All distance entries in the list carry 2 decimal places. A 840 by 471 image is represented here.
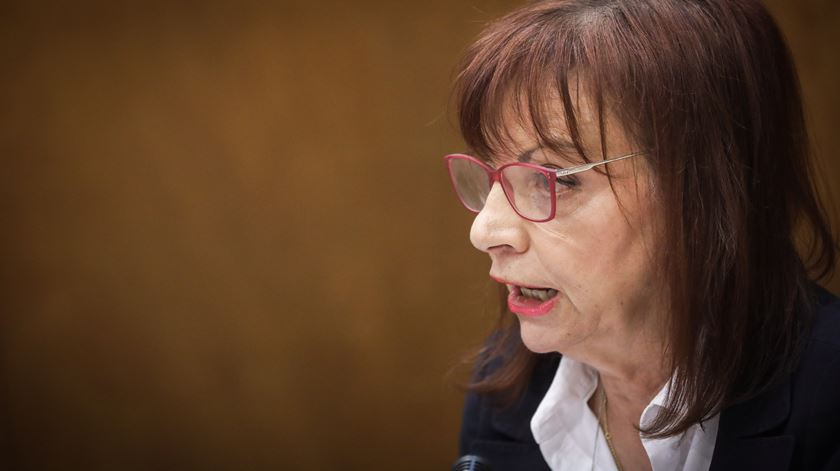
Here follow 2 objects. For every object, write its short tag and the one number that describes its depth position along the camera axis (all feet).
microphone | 7.29
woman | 7.17
